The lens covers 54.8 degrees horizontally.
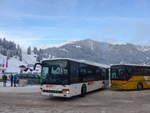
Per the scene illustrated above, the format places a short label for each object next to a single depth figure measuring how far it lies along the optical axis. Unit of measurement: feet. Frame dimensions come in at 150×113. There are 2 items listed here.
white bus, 31.50
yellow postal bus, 47.84
